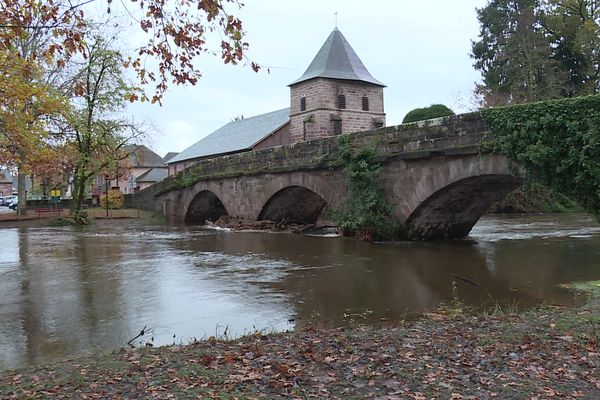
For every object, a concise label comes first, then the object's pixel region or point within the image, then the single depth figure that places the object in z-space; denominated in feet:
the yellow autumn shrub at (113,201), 134.21
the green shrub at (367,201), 52.95
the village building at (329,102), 125.18
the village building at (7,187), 331.47
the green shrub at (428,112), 101.81
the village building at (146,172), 228.02
